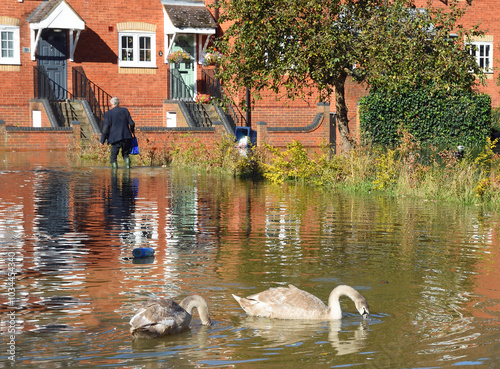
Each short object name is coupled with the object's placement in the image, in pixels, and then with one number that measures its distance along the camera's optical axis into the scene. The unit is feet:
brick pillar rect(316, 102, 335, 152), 102.53
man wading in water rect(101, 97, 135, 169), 69.72
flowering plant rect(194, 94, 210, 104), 114.42
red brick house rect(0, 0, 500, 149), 108.68
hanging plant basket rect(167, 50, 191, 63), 117.50
